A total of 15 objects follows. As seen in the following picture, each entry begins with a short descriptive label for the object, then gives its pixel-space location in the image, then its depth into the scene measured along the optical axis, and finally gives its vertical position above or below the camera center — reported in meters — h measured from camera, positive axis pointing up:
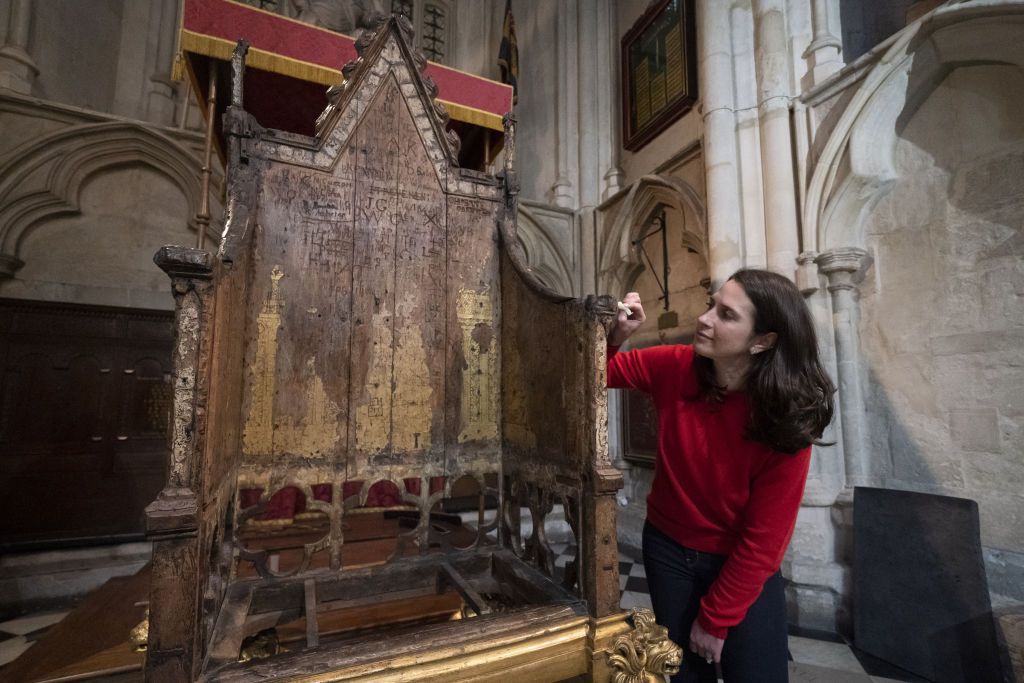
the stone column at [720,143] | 2.92 +1.62
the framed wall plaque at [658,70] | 3.68 +2.76
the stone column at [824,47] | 2.73 +2.05
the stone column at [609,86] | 4.72 +3.16
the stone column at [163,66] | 4.10 +2.91
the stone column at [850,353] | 2.48 +0.23
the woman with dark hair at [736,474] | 0.94 -0.17
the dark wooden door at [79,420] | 2.89 -0.17
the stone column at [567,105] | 4.80 +3.06
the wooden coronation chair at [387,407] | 0.99 -0.04
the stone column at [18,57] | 3.20 +2.30
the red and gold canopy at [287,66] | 2.03 +1.54
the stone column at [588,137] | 4.55 +2.61
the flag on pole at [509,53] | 4.58 +3.35
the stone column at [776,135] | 2.72 +1.58
